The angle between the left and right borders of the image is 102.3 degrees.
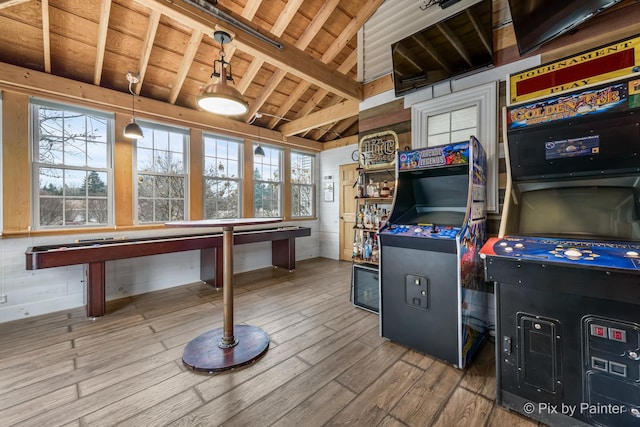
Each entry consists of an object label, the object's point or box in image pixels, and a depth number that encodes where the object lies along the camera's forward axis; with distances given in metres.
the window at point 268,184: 5.18
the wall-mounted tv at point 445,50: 2.42
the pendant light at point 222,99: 1.94
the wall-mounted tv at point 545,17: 1.78
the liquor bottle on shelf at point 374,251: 3.07
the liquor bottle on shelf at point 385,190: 3.06
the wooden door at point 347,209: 5.63
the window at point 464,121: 2.45
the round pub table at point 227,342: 1.98
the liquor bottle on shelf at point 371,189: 3.19
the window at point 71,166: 3.12
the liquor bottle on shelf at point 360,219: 3.28
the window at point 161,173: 3.84
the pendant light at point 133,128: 3.20
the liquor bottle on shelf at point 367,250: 3.12
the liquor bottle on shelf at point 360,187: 3.28
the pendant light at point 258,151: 4.64
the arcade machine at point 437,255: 1.95
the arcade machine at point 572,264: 1.22
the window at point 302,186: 5.86
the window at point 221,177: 4.48
